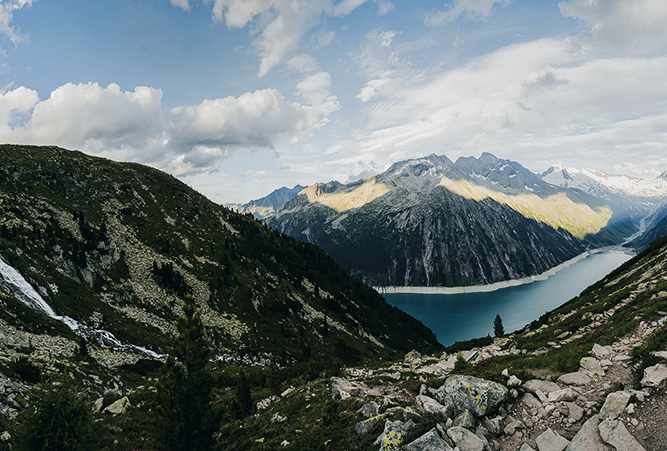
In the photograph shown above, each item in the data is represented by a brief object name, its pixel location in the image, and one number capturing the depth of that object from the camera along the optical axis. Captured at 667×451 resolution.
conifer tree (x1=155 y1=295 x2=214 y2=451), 19.59
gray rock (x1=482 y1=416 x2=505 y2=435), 12.20
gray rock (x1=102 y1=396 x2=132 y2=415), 27.00
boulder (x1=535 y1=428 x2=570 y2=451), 10.39
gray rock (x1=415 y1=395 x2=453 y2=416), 13.65
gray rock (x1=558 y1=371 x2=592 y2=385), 14.03
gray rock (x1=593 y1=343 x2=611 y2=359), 15.80
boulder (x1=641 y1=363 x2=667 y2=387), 10.78
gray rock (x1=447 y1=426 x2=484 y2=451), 11.27
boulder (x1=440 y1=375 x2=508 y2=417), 13.00
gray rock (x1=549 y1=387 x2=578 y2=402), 12.47
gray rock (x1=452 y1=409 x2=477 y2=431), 12.38
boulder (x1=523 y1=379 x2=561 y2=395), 13.86
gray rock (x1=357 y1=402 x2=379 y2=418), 17.18
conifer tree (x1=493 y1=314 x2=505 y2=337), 66.81
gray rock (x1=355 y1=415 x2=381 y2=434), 15.27
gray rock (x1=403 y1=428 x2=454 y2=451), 11.48
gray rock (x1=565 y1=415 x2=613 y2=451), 9.55
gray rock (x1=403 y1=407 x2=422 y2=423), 13.77
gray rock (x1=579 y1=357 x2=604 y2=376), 14.30
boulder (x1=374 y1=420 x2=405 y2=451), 12.79
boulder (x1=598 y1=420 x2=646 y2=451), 9.11
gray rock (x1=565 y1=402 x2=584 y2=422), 11.32
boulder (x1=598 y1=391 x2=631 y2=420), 10.24
